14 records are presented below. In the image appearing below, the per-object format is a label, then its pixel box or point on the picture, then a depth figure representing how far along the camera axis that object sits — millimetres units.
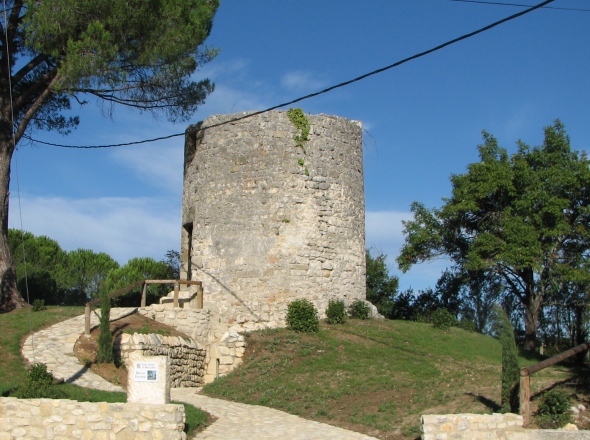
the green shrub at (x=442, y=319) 21594
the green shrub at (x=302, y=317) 19094
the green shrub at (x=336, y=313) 19969
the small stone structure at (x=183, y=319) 18766
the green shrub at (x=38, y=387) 11438
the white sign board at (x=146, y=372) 11070
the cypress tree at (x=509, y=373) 11695
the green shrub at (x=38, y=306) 19781
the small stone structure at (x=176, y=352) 15922
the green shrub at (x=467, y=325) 22938
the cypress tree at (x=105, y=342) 15172
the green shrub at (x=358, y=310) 20859
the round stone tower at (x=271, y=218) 20141
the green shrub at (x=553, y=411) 11227
